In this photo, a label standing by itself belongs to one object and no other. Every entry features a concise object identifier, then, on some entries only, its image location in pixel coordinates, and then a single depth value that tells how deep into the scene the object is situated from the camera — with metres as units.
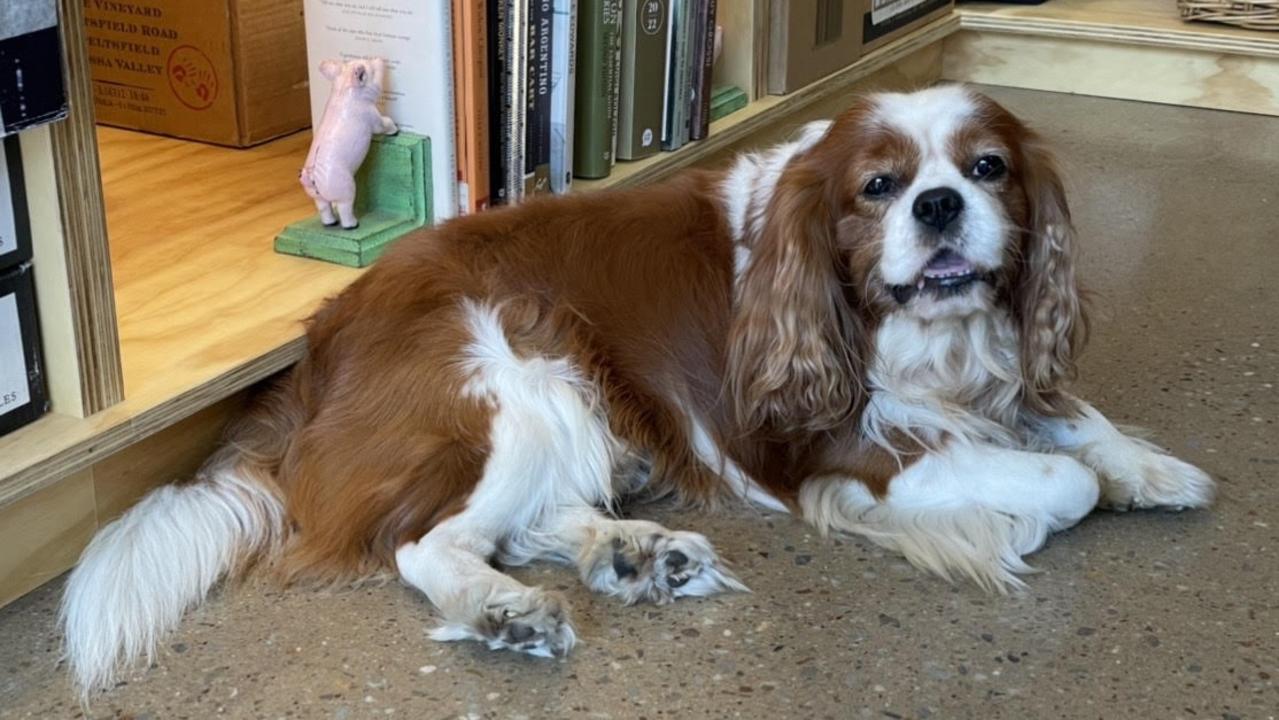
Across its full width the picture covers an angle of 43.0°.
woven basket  4.05
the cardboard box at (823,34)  3.39
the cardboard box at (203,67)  2.98
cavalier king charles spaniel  1.97
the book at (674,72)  2.96
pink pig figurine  2.39
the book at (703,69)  3.03
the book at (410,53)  2.44
